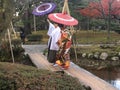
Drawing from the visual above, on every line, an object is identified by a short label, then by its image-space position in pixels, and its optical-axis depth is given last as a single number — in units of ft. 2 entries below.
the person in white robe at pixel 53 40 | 40.16
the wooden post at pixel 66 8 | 45.39
